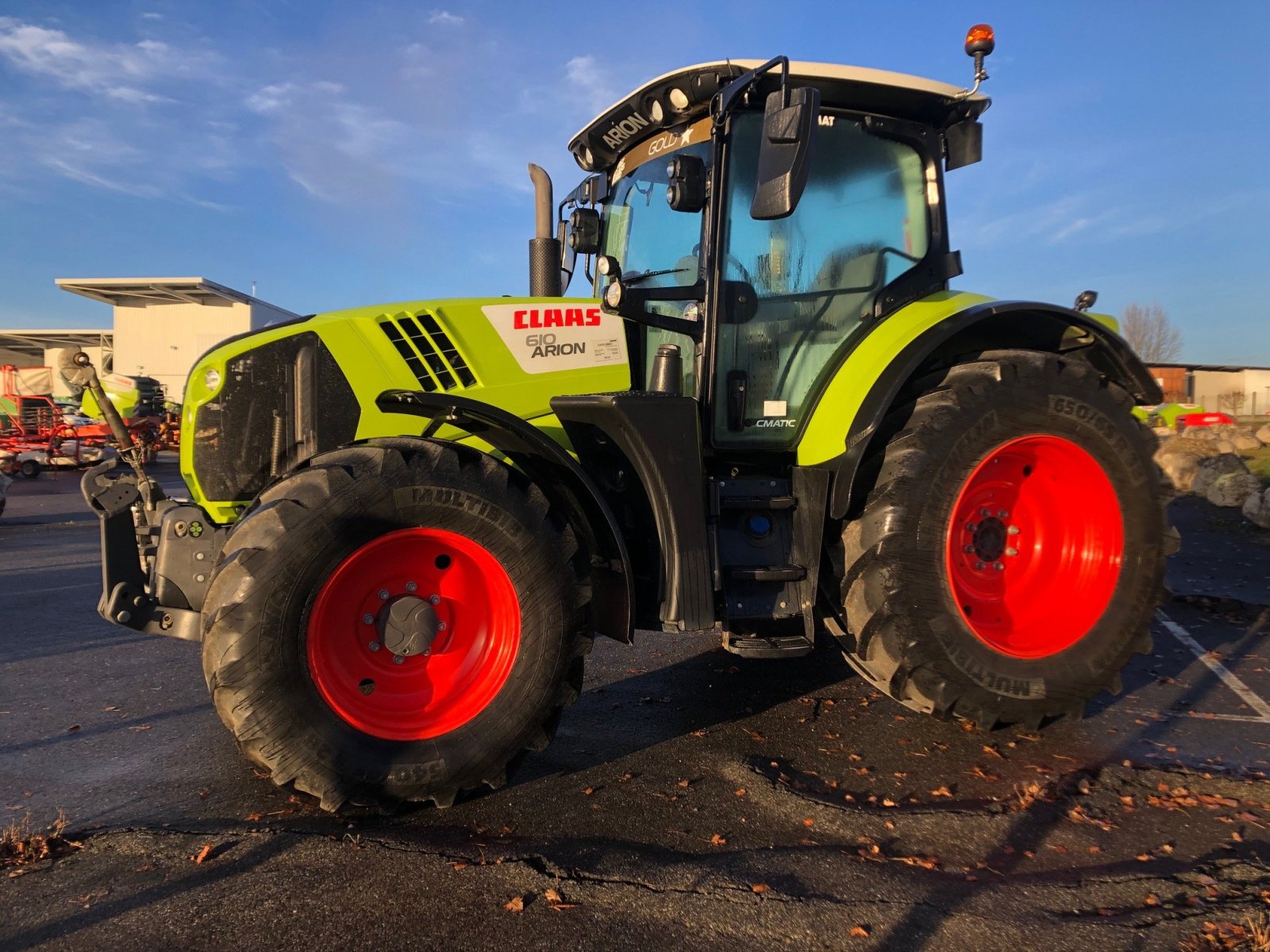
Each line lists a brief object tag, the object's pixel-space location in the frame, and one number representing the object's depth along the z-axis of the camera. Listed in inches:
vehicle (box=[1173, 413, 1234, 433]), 719.7
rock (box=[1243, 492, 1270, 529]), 378.0
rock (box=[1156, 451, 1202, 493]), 533.3
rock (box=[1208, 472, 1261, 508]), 441.4
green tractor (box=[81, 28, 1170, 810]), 109.3
